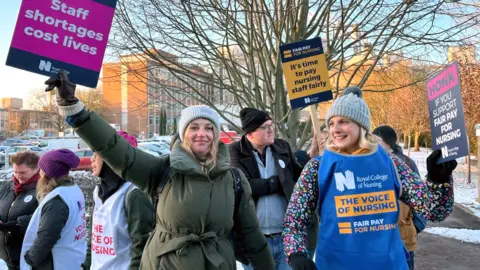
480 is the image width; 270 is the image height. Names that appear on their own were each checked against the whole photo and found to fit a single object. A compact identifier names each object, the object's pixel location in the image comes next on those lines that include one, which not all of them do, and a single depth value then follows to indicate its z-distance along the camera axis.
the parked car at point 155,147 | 25.80
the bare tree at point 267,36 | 5.34
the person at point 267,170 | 3.20
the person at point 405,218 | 3.09
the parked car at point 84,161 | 19.23
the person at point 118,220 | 2.46
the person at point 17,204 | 3.38
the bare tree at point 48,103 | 51.47
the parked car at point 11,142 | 44.31
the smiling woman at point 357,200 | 1.98
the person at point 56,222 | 2.99
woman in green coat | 1.95
